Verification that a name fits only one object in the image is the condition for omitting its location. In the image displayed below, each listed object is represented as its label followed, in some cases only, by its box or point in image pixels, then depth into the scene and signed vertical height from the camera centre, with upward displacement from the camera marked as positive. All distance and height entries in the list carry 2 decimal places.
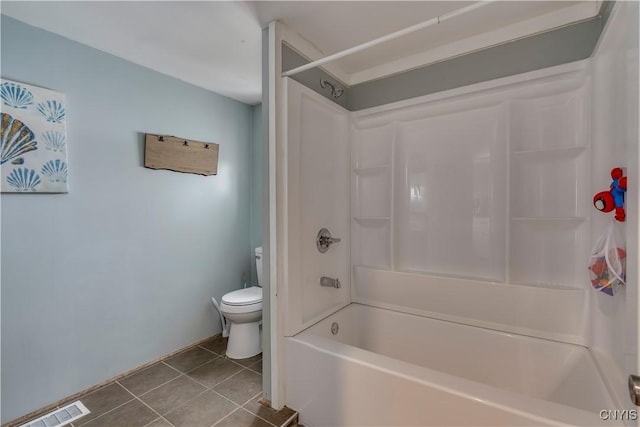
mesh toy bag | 1.06 -0.20
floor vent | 1.58 -1.18
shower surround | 1.25 -0.26
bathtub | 1.11 -0.82
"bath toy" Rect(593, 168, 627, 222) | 1.03 +0.06
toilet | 2.25 -0.91
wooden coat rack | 2.17 +0.48
